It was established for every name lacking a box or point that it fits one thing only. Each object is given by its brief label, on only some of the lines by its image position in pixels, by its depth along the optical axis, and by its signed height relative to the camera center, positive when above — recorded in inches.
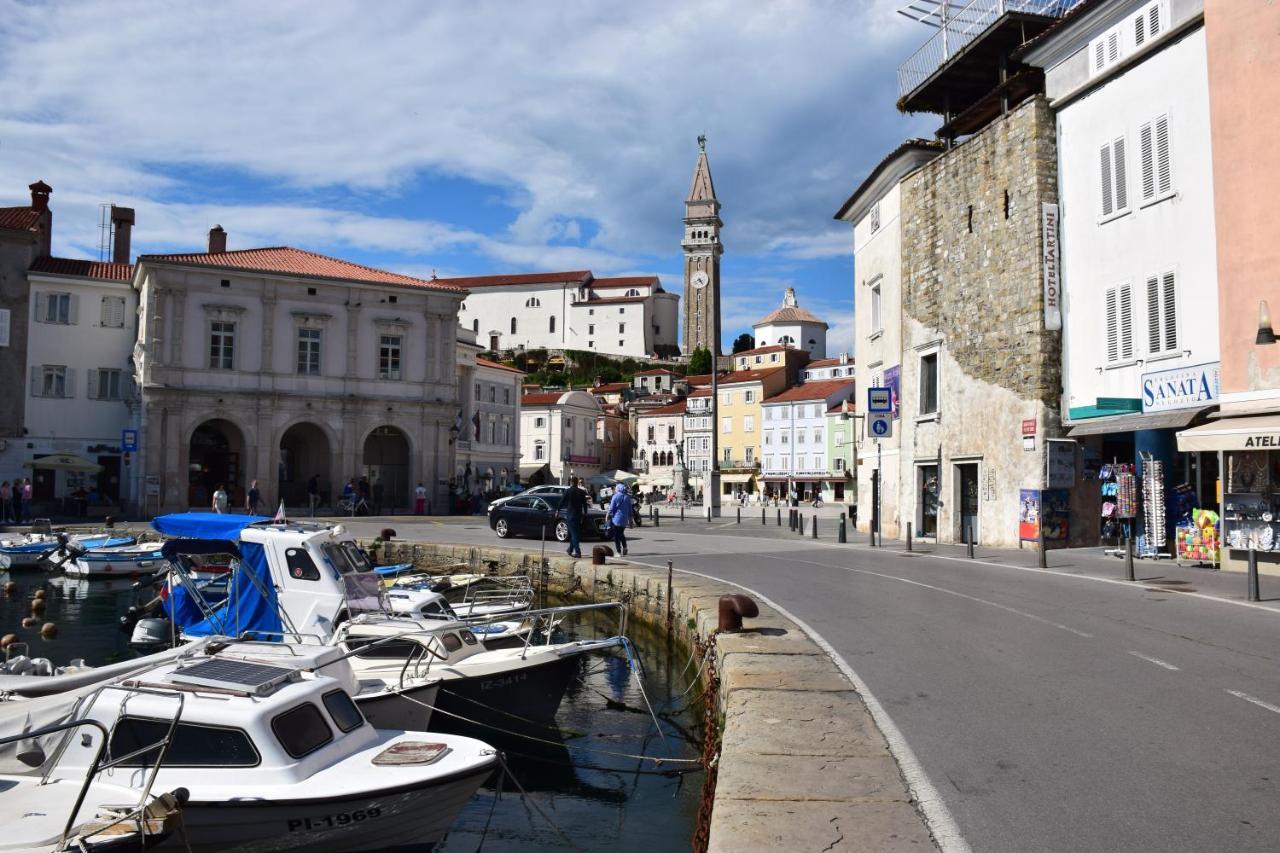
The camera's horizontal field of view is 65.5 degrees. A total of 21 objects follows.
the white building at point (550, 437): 3639.3 +204.7
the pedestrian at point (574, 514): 970.7 -21.6
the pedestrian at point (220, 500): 1384.2 -15.1
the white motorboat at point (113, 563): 1146.7 -85.6
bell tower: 5959.6 +1408.5
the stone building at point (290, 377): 1745.8 +209.2
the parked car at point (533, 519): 1219.2 -33.3
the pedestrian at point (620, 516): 976.9 -23.1
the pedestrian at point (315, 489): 1813.2 +2.6
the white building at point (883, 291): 1234.6 +272.1
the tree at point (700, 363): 5482.3 +725.5
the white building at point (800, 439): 3587.6 +202.5
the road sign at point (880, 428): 1056.2 +70.6
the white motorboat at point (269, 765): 297.3 -87.6
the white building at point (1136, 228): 796.0 +232.0
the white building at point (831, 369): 4271.7 +541.1
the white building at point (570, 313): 5836.6 +1065.7
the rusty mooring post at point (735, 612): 487.5 -58.1
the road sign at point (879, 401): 1070.4 +100.3
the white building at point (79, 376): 1833.2 +212.0
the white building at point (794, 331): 5196.9 +860.0
